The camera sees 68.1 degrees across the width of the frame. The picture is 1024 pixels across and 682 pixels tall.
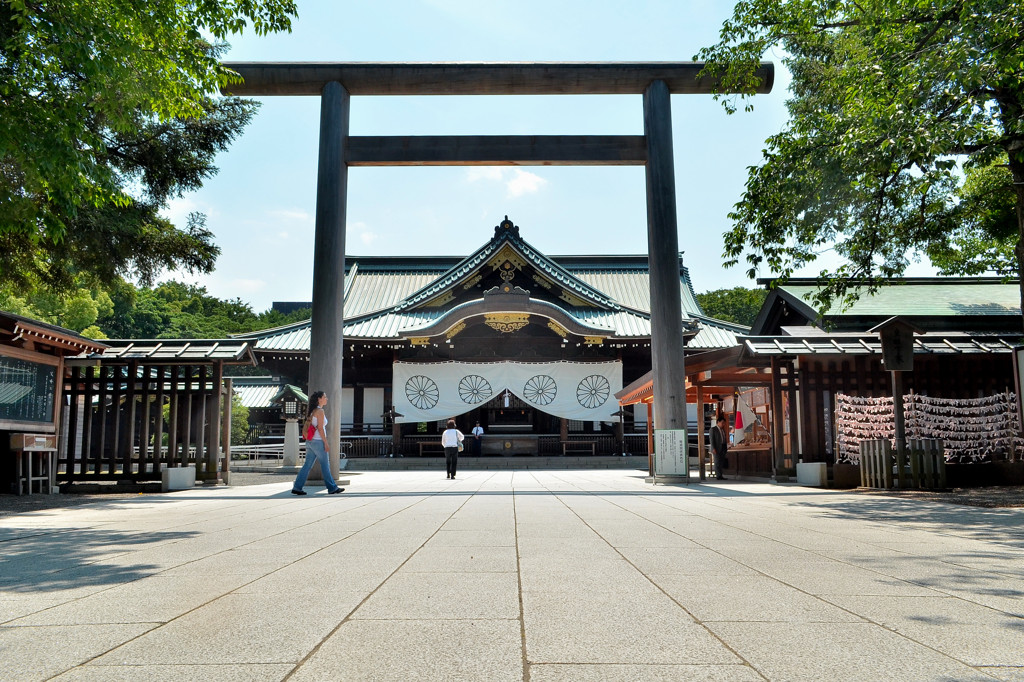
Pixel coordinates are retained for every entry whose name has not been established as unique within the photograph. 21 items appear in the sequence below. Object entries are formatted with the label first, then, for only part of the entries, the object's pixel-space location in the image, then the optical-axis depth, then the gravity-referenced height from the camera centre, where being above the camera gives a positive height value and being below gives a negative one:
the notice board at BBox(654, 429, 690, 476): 12.22 -0.49
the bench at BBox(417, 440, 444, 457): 24.03 -0.66
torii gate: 12.23 +4.67
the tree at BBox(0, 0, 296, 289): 6.11 +3.14
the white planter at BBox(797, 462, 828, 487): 11.38 -0.78
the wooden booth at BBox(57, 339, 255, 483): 12.12 +0.39
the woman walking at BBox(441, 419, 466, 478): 15.45 -0.40
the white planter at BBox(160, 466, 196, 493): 11.84 -0.82
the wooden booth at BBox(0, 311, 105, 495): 10.27 +0.43
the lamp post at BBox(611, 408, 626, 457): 23.45 -0.37
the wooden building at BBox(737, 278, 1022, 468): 11.95 +0.83
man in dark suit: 15.42 -0.46
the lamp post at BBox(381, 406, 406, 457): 23.42 -0.14
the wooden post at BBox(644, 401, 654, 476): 14.25 -0.40
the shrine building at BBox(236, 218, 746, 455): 23.31 +2.21
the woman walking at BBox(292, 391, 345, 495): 10.25 -0.30
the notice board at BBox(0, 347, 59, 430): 10.28 +0.55
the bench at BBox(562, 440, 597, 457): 24.20 -0.73
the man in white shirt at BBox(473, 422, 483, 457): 24.38 -0.52
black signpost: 10.32 +0.97
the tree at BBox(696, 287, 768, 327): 48.81 +7.54
